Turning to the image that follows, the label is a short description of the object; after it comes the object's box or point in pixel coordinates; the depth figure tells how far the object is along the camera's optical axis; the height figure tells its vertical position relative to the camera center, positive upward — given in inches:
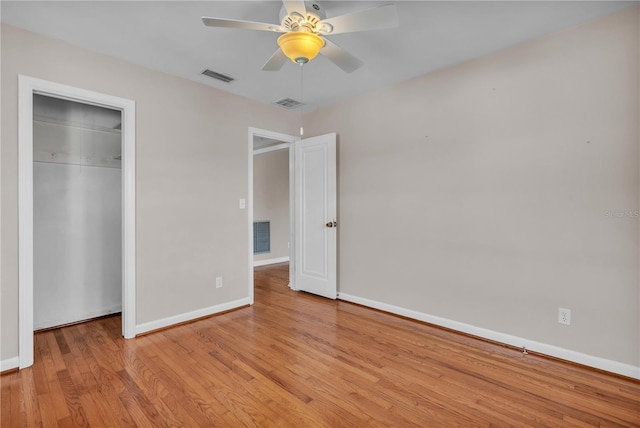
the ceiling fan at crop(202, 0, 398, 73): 66.6 +41.3
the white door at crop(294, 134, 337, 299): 154.2 -1.7
